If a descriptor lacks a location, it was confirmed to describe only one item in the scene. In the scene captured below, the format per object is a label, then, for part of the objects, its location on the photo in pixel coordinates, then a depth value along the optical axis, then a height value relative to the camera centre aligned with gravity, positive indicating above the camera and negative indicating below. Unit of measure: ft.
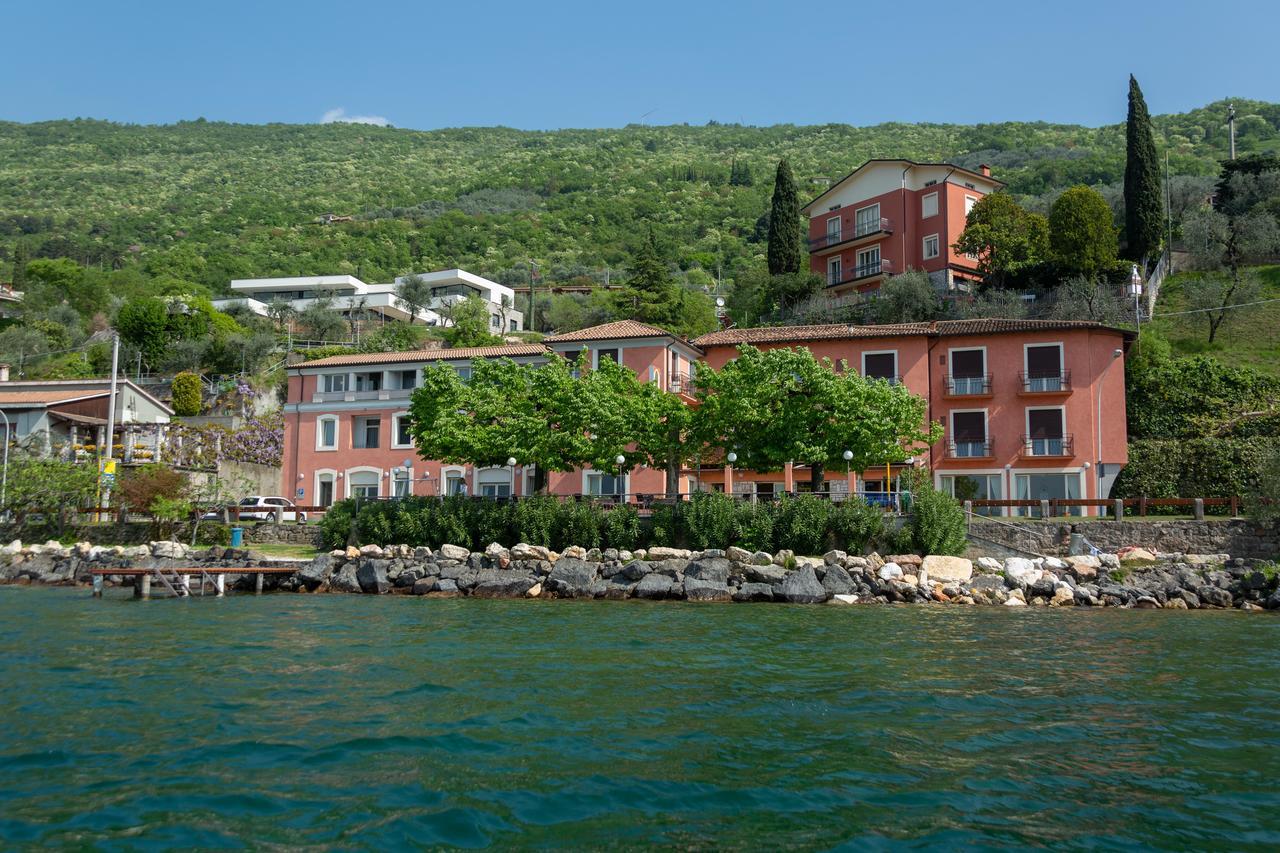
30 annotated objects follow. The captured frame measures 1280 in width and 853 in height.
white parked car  136.46 -3.32
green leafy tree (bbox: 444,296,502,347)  211.00 +35.92
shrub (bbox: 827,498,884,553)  106.11 -4.39
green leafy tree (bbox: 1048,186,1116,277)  164.35 +43.18
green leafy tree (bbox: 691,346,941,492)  111.75 +8.40
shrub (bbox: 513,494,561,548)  112.68 -4.04
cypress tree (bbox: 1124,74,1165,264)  166.61 +52.73
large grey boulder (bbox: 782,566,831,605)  90.94 -9.83
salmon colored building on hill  180.96 +50.96
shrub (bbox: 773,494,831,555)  106.22 -4.37
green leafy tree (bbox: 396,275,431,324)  275.16 +55.36
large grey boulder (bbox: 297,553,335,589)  101.91 -9.16
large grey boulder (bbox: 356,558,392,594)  100.32 -9.62
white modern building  273.54 +58.11
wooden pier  95.09 -9.23
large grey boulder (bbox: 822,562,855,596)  92.79 -9.28
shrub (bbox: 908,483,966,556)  104.42 -4.21
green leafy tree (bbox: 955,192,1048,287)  169.48 +43.73
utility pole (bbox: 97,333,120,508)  134.62 +3.33
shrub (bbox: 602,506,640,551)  111.75 -5.05
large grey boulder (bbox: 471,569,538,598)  97.35 -10.05
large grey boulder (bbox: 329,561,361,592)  101.14 -9.97
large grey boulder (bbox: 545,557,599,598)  96.22 -9.46
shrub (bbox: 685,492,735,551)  108.68 -4.24
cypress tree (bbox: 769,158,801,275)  198.18 +53.30
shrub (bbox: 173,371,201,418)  173.88 +16.36
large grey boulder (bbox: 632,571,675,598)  94.27 -9.93
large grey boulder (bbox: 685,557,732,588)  96.63 -8.59
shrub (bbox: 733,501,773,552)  107.34 -4.45
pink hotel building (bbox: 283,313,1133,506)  135.95 +12.25
